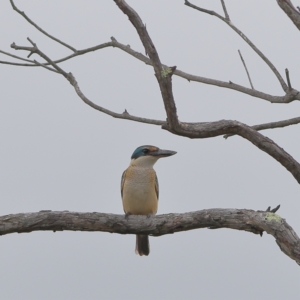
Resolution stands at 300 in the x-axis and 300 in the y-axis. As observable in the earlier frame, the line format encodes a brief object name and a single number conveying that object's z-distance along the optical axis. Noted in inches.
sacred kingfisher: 573.0
